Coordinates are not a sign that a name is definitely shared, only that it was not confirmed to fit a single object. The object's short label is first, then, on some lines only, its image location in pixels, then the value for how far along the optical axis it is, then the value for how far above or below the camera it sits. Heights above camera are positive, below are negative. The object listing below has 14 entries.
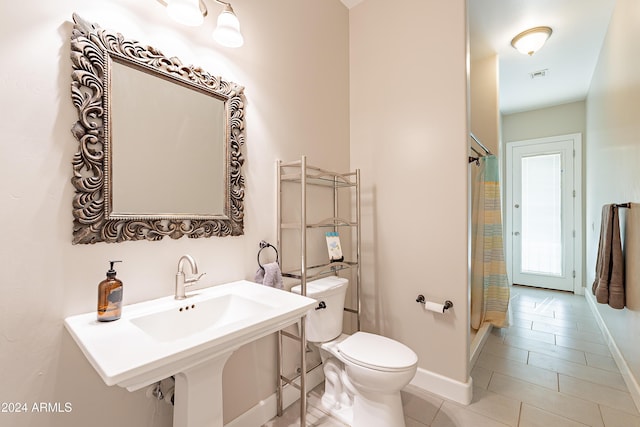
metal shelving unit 1.61 -0.08
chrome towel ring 1.63 -0.19
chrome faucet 1.19 -0.28
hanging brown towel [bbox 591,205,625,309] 1.91 -0.40
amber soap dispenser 0.96 -0.30
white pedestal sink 0.72 -0.39
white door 4.18 -0.04
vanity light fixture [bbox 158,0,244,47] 1.13 +0.85
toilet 1.40 -0.82
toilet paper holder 1.81 -0.61
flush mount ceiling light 2.55 +1.62
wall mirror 1.02 +0.30
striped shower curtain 2.68 -0.37
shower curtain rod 2.11 +0.58
